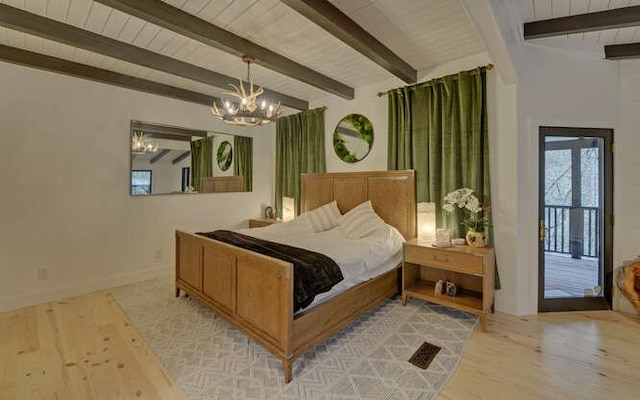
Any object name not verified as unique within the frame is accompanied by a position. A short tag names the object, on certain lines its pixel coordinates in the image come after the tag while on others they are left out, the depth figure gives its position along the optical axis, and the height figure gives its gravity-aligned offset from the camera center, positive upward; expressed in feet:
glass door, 10.39 -0.84
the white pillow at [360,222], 11.88 -1.05
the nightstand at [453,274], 9.17 -2.94
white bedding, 8.91 -1.71
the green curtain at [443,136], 10.64 +2.38
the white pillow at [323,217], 13.35 -0.93
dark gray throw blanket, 7.15 -1.87
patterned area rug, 6.52 -4.20
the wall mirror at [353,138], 14.21 +2.98
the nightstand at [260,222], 16.51 -1.41
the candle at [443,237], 10.34 -1.43
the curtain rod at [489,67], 10.36 +4.61
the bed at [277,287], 6.99 -2.68
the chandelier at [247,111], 9.93 +2.99
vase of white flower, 10.09 -0.57
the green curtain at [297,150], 16.07 +2.73
